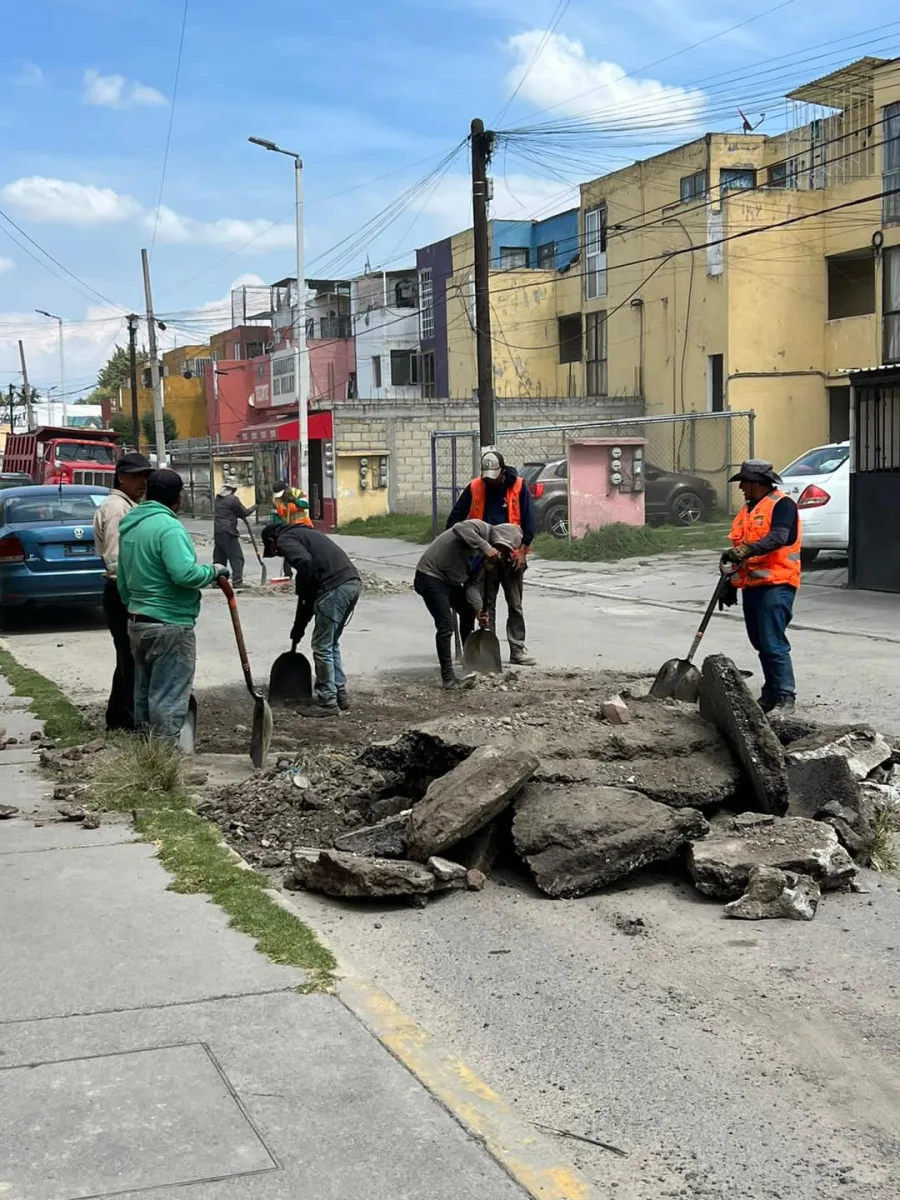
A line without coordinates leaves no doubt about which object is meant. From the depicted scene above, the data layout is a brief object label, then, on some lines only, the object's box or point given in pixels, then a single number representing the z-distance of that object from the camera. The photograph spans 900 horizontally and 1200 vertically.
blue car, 14.59
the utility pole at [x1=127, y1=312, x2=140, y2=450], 54.75
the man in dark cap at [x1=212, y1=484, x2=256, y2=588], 19.20
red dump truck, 36.75
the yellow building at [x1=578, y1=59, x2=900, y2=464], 32.59
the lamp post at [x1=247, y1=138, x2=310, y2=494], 31.39
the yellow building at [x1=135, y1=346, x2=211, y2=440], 71.62
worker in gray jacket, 10.63
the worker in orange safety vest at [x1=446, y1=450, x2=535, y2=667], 11.70
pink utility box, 24.64
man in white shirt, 8.68
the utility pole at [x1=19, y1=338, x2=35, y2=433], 83.44
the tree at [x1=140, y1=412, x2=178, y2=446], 69.50
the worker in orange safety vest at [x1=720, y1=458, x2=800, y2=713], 8.68
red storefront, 34.94
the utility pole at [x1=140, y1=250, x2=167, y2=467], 42.81
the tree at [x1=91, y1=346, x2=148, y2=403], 98.94
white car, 18.36
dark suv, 26.53
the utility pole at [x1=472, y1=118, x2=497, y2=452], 22.36
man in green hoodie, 7.48
